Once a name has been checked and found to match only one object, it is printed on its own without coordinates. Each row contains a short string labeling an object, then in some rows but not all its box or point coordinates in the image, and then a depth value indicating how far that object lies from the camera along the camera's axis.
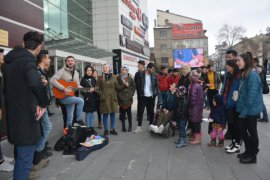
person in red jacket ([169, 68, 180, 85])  6.96
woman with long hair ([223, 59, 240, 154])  3.74
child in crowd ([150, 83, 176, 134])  4.62
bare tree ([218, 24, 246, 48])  45.02
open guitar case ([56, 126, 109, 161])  3.81
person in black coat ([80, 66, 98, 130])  5.00
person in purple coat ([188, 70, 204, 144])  4.07
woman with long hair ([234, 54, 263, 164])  3.18
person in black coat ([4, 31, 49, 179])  2.31
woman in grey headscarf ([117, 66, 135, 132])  5.08
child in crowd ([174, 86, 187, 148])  4.12
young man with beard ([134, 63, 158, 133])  5.36
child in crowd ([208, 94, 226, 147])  4.02
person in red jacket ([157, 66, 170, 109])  6.81
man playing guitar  4.28
